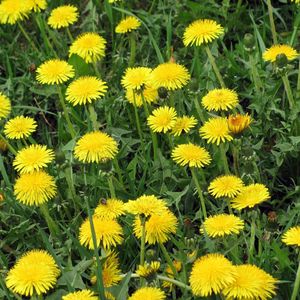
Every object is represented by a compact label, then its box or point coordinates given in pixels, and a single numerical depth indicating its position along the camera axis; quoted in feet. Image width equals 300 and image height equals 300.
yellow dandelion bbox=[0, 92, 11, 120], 8.73
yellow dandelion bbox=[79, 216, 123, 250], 6.98
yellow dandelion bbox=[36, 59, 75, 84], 8.84
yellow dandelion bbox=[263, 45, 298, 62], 8.67
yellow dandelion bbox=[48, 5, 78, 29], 10.34
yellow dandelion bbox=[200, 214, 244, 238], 6.77
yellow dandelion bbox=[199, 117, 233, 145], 7.82
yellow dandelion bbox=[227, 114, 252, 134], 7.63
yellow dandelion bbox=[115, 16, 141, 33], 10.23
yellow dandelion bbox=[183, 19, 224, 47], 8.84
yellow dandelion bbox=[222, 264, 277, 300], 6.04
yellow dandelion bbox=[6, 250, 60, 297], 6.44
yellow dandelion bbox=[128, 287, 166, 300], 6.31
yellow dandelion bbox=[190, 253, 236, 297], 6.00
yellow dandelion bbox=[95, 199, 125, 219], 7.26
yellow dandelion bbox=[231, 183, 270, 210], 7.02
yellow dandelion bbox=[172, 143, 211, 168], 7.66
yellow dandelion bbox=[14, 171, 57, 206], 7.57
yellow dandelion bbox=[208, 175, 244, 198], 7.20
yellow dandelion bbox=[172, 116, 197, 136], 8.22
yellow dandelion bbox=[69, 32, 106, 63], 9.45
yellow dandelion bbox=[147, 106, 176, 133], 8.17
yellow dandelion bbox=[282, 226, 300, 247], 6.43
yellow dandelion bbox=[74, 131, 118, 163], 7.66
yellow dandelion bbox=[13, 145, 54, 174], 7.73
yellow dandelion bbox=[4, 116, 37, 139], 8.59
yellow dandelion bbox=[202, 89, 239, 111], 8.20
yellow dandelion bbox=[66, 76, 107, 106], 8.35
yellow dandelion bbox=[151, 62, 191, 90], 8.56
